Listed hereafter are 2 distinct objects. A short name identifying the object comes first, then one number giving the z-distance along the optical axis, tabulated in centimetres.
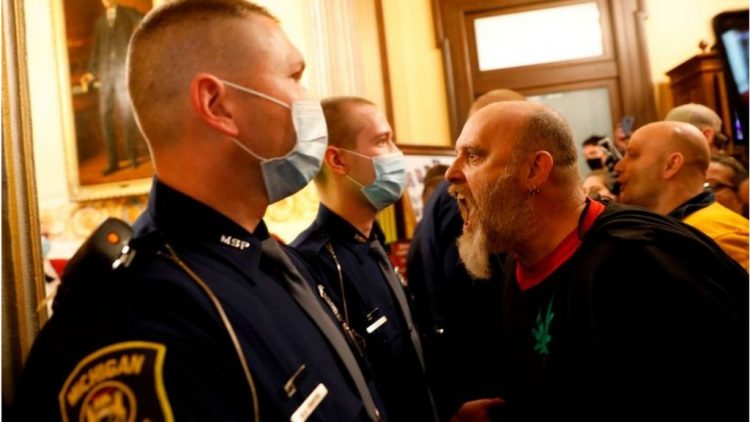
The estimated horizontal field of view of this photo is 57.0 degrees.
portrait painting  538
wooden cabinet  608
